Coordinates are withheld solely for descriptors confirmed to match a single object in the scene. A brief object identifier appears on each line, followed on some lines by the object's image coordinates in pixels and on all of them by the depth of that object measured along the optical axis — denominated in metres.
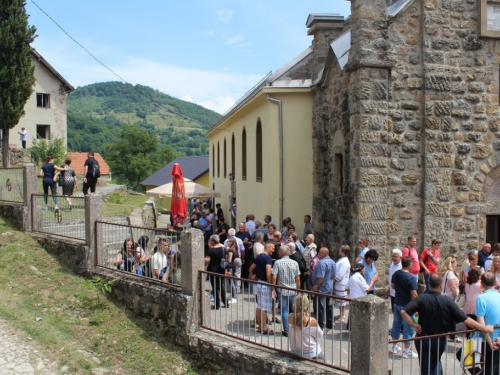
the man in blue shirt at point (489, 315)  6.11
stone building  10.46
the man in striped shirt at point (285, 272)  8.21
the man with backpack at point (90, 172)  13.58
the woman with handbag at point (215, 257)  9.11
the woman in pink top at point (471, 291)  7.33
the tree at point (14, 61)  21.03
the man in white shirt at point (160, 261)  9.20
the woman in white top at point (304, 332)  6.55
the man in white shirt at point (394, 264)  8.21
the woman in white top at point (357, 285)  8.02
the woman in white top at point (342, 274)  8.57
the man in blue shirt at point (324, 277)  8.42
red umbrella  14.83
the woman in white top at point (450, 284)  8.06
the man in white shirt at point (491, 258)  9.12
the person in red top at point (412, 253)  9.27
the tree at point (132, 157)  61.50
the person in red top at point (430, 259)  9.59
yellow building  14.45
